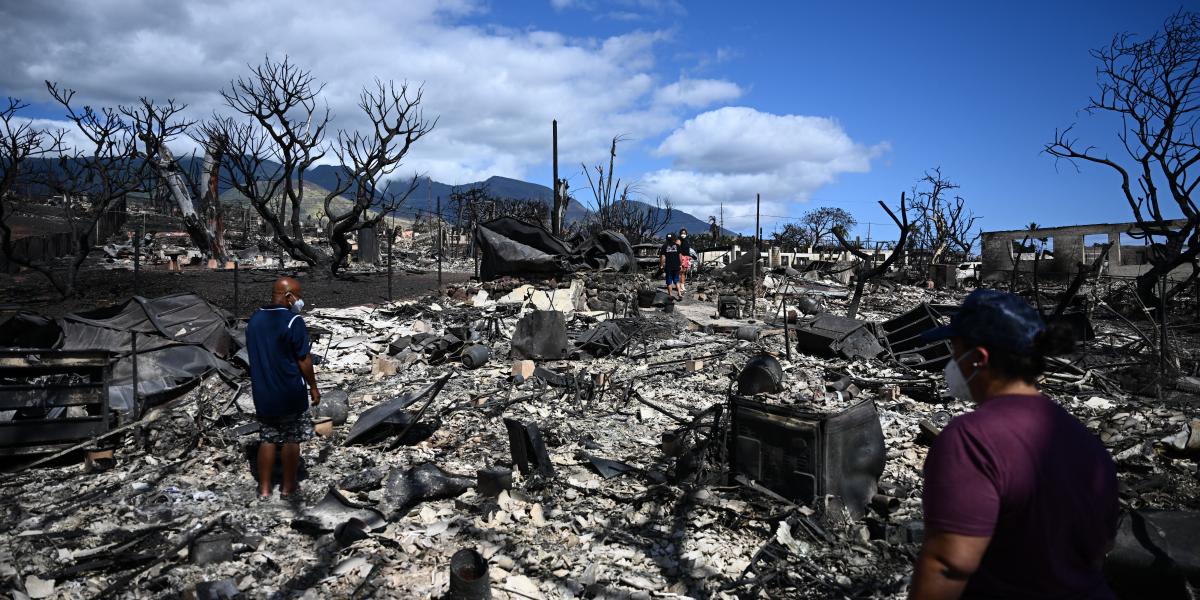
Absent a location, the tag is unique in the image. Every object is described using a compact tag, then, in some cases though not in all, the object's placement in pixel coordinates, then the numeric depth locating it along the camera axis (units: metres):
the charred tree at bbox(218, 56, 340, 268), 17.67
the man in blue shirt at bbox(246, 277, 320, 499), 4.09
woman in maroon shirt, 1.34
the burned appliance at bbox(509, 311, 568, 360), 8.64
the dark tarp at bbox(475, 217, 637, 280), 15.53
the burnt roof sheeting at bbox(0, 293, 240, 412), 6.17
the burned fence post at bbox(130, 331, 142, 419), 5.19
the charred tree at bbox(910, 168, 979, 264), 28.45
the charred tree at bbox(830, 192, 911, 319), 11.04
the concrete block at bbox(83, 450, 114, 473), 4.62
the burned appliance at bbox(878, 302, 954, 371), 7.96
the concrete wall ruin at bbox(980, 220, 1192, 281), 21.53
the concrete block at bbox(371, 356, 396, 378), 7.84
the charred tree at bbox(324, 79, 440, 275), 18.67
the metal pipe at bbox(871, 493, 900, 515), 3.86
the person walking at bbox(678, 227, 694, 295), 15.70
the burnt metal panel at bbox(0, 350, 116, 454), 4.66
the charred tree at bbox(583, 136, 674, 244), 26.52
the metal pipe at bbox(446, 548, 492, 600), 2.94
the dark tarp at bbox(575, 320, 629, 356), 9.09
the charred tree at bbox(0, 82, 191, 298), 13.23
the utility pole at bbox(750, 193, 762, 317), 13.05
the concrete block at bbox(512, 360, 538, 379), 7.60
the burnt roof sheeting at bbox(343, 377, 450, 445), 5.29
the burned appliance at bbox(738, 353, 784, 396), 6.55
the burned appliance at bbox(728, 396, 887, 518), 3.72
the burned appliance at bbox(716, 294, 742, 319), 12.87
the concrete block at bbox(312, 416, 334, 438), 5.50
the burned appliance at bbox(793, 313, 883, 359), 8.63
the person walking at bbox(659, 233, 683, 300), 14.34
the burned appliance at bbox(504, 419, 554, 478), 4.61
